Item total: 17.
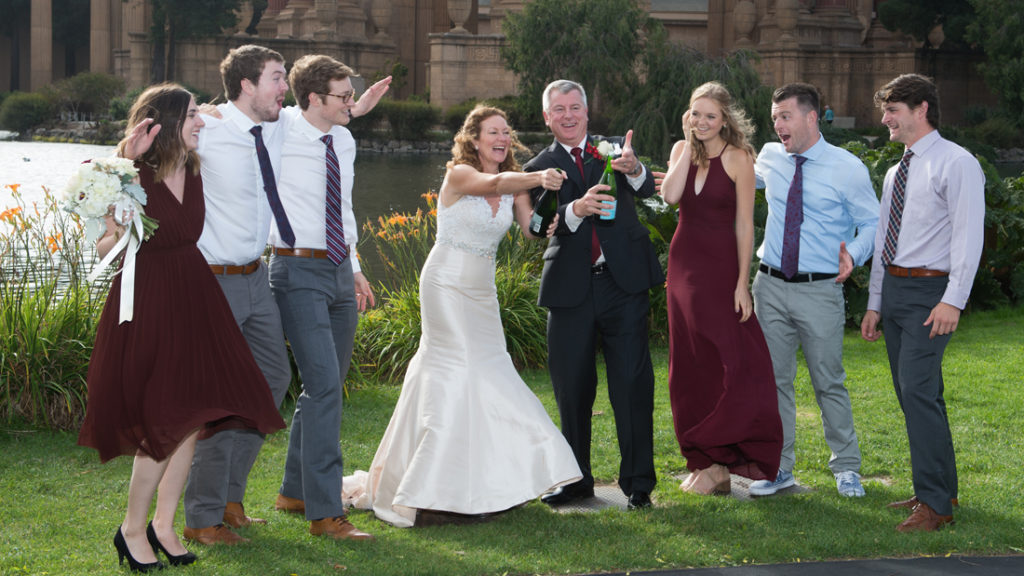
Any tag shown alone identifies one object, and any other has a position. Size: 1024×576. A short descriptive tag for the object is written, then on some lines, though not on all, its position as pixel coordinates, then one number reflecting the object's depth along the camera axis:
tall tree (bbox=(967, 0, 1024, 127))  44.34
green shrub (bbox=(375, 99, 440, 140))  48.56
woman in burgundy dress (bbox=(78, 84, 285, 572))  5.14
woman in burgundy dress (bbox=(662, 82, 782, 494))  6.43
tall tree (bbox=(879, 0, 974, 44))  48.78
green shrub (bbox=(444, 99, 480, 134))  49.25
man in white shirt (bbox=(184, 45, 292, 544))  5.63
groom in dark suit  6.38
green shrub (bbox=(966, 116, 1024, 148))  44.44
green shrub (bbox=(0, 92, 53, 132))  55.41
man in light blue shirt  6.60
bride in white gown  6.00
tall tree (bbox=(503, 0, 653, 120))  42.28
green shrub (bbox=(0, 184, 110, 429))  8.38
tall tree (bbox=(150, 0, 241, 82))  56.69
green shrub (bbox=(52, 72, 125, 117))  56.22
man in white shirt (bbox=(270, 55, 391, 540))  5.80
